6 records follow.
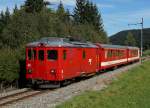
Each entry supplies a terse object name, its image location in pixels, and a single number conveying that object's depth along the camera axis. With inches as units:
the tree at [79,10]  1874.7
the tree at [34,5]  1419.5
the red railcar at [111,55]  672.5
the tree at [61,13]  1521.5
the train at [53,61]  437.4
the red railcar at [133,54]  1040.7
